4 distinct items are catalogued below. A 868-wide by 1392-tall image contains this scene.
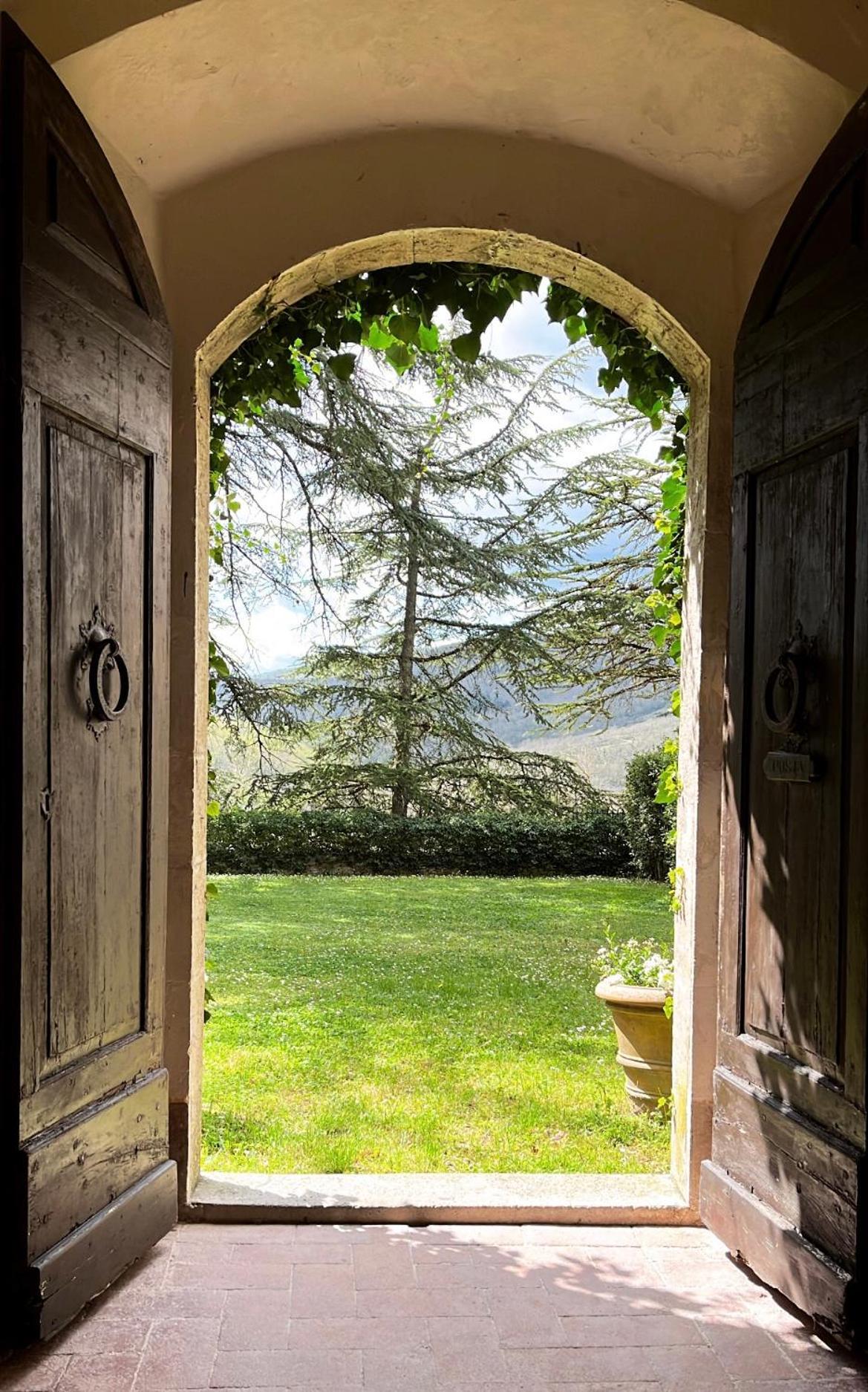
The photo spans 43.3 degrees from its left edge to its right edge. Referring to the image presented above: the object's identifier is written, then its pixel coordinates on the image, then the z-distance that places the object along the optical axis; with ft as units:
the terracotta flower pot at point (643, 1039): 15.96
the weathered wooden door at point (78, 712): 7.51
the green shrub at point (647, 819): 42.42
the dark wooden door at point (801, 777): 7.96
